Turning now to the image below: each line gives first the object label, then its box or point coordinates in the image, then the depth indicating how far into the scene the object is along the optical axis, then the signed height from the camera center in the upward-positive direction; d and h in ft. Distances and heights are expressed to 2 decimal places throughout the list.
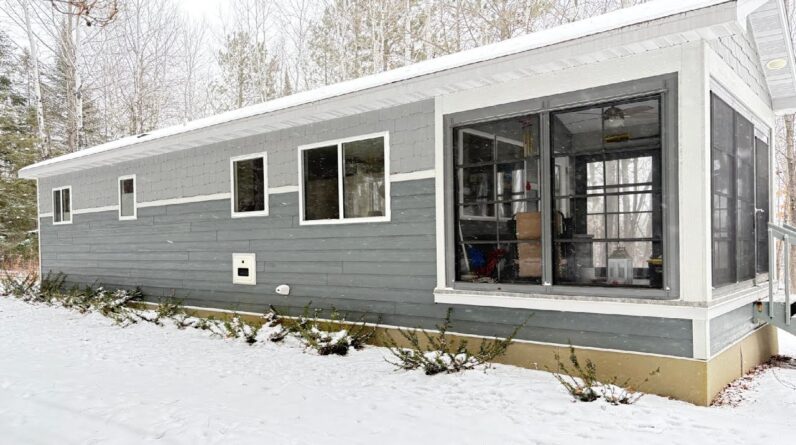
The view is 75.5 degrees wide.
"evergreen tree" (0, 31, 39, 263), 55.57 +5.76
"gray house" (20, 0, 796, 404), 12.14 +0.98
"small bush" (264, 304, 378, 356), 17.42 -3.91
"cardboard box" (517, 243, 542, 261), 14.69 -0.88
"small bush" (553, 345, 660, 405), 11.93 -4.05
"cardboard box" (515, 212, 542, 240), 14.58 -0.13
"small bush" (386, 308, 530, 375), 14.56 -3.90
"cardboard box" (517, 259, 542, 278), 14.71 -1.38
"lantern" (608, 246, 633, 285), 15.58 -1.54
